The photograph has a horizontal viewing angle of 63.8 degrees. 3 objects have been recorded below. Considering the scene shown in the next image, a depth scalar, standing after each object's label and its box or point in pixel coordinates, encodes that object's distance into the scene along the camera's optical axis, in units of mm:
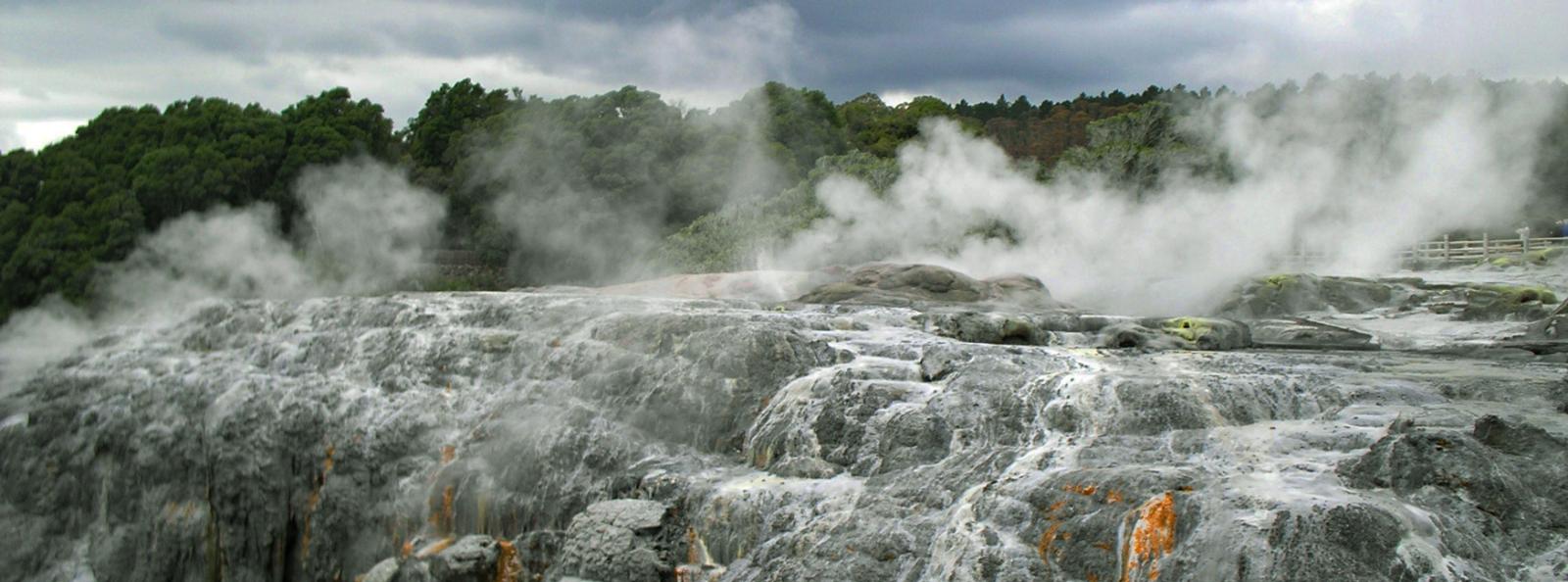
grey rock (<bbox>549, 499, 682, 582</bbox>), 9719
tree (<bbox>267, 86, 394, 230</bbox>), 35812
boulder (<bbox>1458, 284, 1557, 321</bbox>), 17750
